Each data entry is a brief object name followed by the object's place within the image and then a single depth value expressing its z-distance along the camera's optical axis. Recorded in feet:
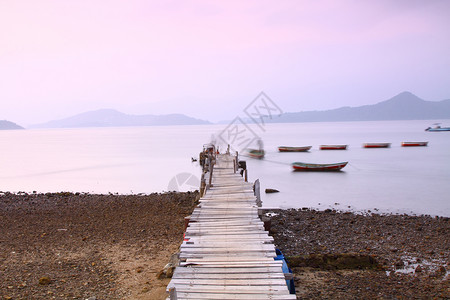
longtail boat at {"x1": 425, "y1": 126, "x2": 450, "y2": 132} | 410.08
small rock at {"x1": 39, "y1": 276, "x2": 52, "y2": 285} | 28.50
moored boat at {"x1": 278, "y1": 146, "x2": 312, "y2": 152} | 198.20
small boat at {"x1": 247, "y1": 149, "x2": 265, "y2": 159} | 168.86
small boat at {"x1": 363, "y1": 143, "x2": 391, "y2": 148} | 234.66
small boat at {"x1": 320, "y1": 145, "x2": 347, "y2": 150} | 223.51
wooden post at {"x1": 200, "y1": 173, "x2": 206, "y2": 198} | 45.75
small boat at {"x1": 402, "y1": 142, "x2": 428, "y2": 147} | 237.66
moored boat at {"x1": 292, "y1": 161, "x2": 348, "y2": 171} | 121.39
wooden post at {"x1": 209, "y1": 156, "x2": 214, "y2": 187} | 43.75
